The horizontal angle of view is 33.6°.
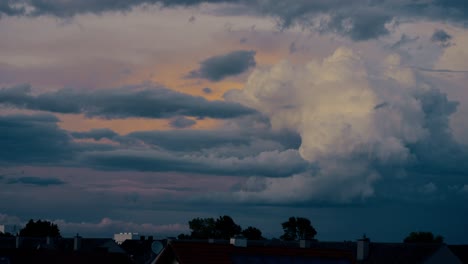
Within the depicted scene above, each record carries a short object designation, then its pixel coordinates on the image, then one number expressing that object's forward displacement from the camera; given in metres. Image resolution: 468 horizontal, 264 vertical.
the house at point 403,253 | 89.88
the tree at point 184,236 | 194.02
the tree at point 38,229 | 183.25
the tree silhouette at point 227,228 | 195.88
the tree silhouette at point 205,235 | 198.50
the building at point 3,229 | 192.19
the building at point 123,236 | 170.27
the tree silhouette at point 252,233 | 189.00
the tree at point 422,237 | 162.94
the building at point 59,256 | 83.62
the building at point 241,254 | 50.59
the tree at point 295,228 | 187.25
